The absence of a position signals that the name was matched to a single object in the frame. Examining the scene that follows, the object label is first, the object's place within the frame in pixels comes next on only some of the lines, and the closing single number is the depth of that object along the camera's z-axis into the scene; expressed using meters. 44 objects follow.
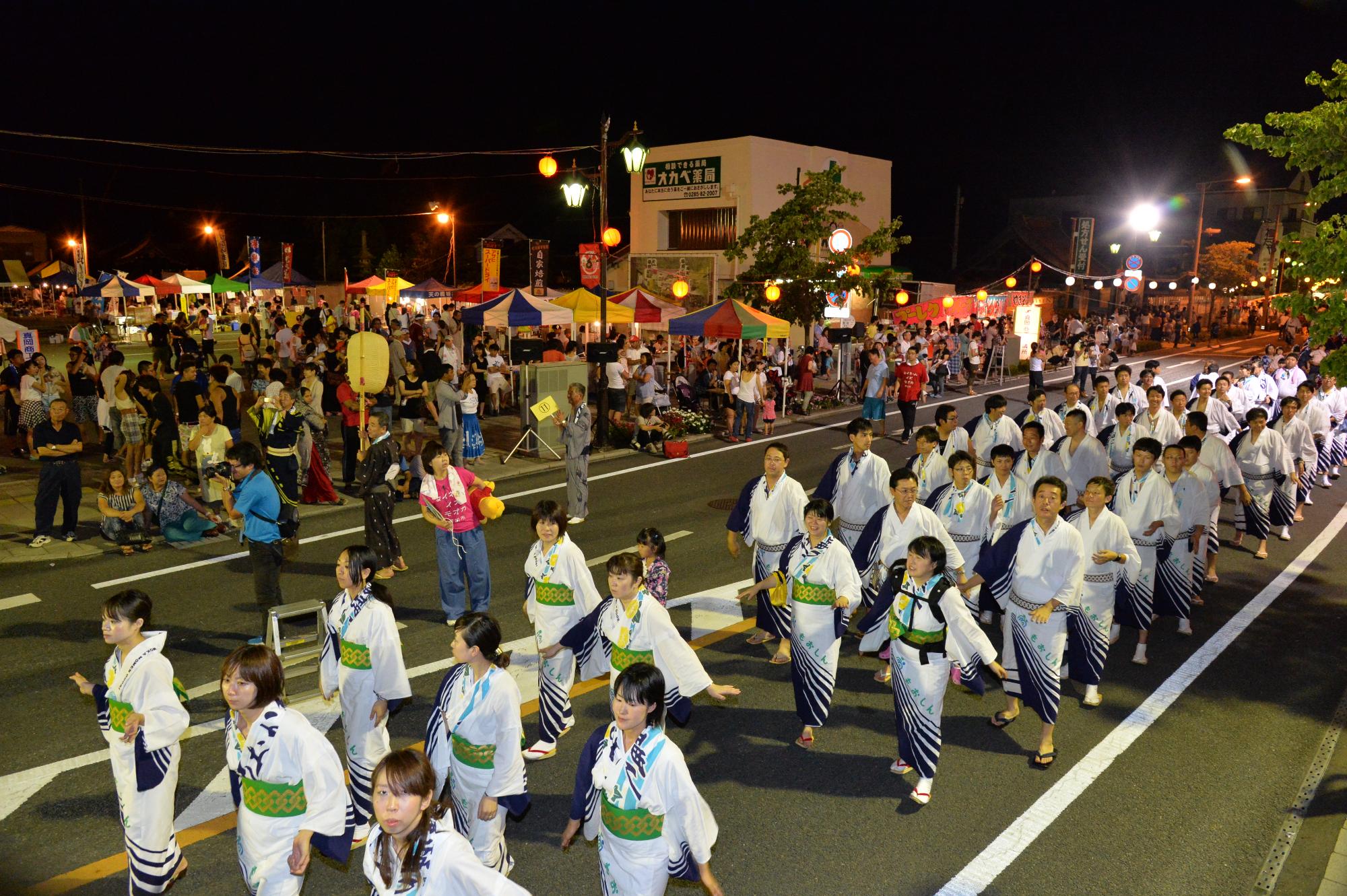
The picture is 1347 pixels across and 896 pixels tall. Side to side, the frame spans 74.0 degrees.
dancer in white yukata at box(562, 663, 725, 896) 3.73
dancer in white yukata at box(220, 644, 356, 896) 3.86
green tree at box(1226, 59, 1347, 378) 9.09
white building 34.59
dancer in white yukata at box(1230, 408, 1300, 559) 11.33
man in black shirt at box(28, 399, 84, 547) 10.41
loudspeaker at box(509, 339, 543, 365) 16.50
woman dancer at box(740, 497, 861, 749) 6.38
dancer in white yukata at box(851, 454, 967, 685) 7.11
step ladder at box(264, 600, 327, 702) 6.64
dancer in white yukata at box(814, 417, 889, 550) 8.54
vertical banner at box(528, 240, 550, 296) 25.44
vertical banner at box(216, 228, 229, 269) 44.53
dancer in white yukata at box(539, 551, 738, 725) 5.35
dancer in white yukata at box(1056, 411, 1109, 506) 10.24
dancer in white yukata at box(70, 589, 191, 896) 4.39
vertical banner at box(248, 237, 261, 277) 35.25
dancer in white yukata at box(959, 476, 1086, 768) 6.29
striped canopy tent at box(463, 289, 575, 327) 19.28
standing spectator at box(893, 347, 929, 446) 18.02
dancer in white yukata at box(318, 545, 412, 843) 4.98
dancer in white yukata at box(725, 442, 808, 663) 7.83
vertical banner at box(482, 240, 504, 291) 27.19
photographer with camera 7.23
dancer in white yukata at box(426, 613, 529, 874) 4.39
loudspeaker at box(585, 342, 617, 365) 16.78
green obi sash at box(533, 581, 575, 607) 6.07
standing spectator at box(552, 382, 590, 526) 11.16
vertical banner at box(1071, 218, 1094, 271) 43.00
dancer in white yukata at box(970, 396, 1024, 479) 11.04
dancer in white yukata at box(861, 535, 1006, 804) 5.63
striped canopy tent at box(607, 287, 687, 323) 21.53
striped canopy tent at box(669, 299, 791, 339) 18.81
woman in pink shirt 7.86
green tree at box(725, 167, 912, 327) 23.92
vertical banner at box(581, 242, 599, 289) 21.10
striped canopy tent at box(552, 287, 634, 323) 19.98
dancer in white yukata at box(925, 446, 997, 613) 7.95
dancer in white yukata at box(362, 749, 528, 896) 3.14
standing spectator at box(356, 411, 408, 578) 9.17
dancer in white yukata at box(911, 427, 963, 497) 9.09
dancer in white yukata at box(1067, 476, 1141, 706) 6.91
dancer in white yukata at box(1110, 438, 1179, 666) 8.07
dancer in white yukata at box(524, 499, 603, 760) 6.02
